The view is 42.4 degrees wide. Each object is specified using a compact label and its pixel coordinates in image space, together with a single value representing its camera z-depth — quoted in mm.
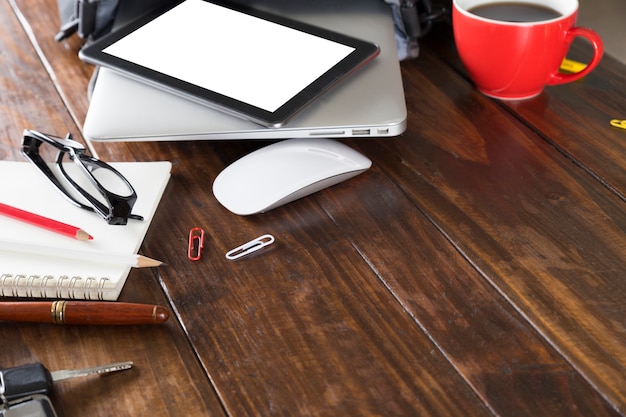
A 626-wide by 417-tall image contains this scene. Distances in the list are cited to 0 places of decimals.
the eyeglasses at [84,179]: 843
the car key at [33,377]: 652
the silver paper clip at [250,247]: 810
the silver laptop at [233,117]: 884
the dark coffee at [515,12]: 983
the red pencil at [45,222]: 808
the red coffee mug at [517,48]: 938
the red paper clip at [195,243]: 812
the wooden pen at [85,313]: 726
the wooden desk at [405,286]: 674
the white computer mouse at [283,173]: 857
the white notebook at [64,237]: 765
